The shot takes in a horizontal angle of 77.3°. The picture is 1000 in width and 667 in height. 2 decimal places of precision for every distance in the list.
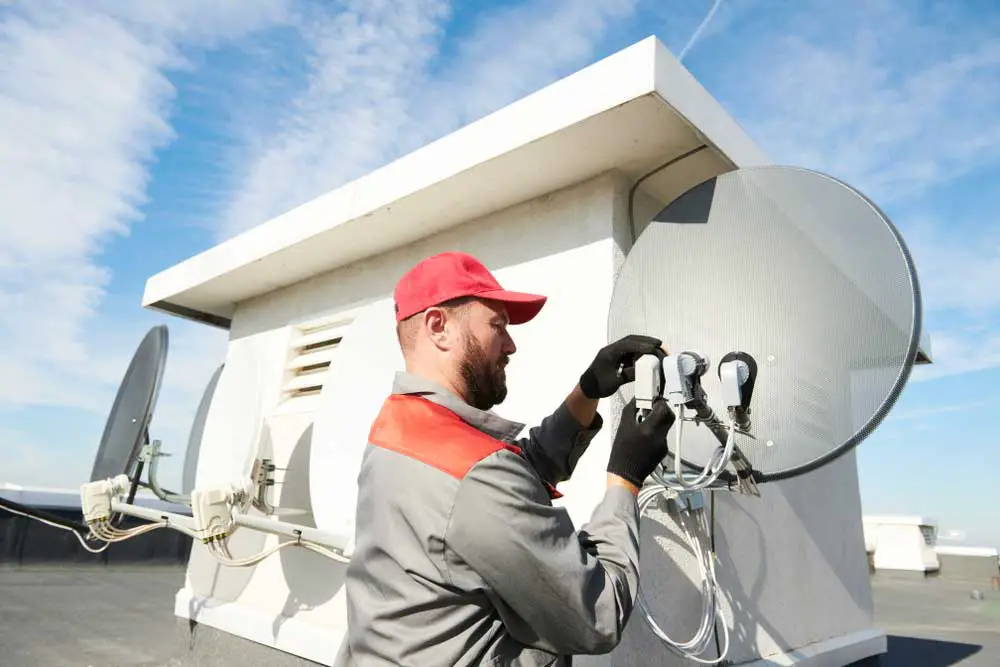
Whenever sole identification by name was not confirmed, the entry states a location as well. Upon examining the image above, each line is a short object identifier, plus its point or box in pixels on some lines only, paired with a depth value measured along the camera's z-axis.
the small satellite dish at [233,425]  3.36
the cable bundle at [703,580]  1.84
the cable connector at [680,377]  1.51
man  1.11
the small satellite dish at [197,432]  5.01
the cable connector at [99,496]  4.15
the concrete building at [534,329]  2.29
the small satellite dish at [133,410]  4.13
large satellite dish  1.52
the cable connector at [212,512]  3.08
